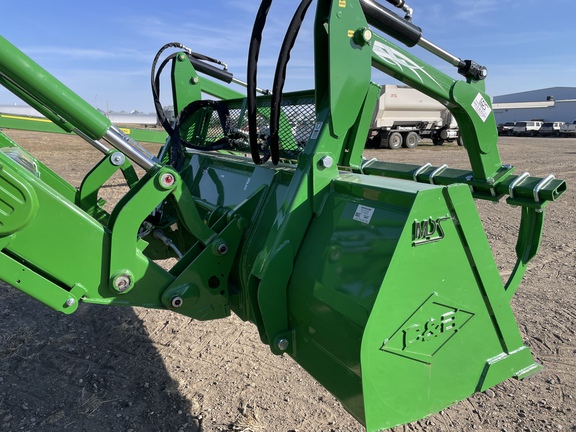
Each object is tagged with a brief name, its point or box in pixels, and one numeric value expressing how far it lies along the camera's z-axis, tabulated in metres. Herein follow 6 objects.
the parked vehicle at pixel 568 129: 33.78
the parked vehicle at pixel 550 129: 34.19
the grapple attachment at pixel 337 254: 1.66
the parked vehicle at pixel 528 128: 35.56
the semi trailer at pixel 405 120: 19.09
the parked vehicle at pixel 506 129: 37.12
